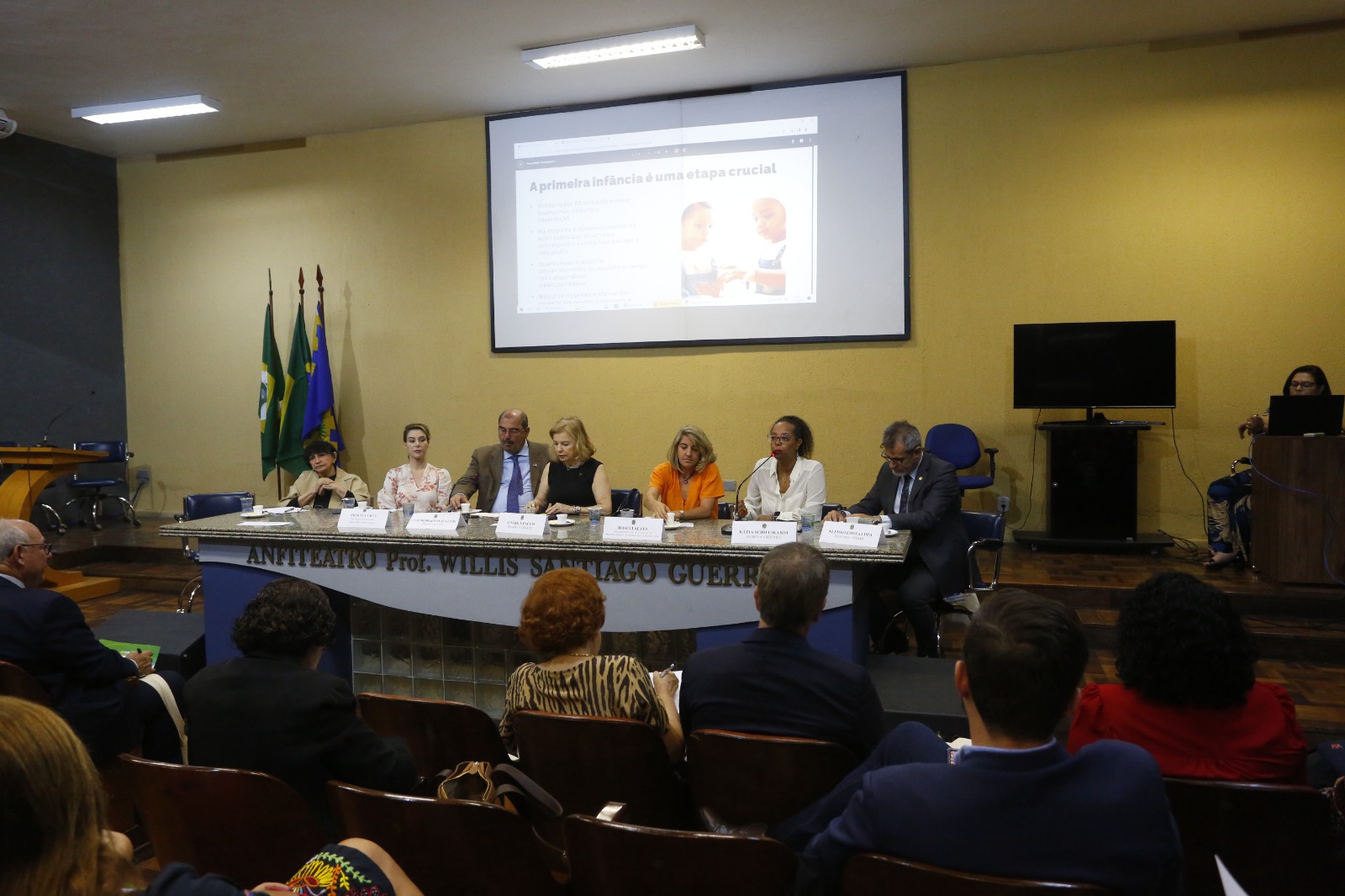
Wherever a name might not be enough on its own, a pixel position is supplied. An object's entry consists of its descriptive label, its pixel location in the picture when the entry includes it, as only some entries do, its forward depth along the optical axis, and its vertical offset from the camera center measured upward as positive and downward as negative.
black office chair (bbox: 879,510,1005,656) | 3.91 -0.54
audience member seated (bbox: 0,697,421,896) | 0.72 -0.31
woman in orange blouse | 4.33 -0.29
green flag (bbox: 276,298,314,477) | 7.61 +0.17
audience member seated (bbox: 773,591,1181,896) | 1.11 -0.47
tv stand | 5.67 -0.44
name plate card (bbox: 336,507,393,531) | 3.73 -0.40
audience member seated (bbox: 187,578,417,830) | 1.76 -0.58
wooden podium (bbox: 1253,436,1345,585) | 4.26 -0.45
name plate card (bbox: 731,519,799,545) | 3.21 -0.40
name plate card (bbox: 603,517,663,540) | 3.40 -0.41
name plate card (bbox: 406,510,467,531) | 3.62 -0.40
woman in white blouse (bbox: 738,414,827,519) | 4.24 -0.28
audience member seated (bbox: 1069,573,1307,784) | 1.55 -0.50
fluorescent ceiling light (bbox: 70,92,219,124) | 6.67 +2.36
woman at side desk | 5.09 -0.52
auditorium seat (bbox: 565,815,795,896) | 1.23 -0.62
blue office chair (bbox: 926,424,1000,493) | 5.94 -0.19
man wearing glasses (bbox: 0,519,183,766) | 2.33 -0.61
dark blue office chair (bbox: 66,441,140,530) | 7.54 -0.46
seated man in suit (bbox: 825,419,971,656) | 3.80 -0.51
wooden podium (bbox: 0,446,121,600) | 5.89 -0.38
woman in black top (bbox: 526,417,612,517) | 4.51 -0.28
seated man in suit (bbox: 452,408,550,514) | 4.89 -0.28
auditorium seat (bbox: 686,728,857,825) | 1.62 -0.64
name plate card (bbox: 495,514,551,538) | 3.52 -0.41
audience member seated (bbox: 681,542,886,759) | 1.76 -0.52
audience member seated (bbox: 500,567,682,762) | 1.89 -0.53
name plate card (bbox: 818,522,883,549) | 3.12 -0.41
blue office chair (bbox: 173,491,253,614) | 4.98 -0.45
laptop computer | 4.45 -0.01
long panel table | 3.20 -0.57
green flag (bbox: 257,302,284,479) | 7.61 +0.21
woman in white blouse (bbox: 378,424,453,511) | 4.89 -0.30
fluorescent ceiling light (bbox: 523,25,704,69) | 5.54 +2.33
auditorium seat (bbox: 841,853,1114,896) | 1.07 -0.56
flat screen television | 5.59 +0.32
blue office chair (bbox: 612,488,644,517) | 4.75 -0.41
